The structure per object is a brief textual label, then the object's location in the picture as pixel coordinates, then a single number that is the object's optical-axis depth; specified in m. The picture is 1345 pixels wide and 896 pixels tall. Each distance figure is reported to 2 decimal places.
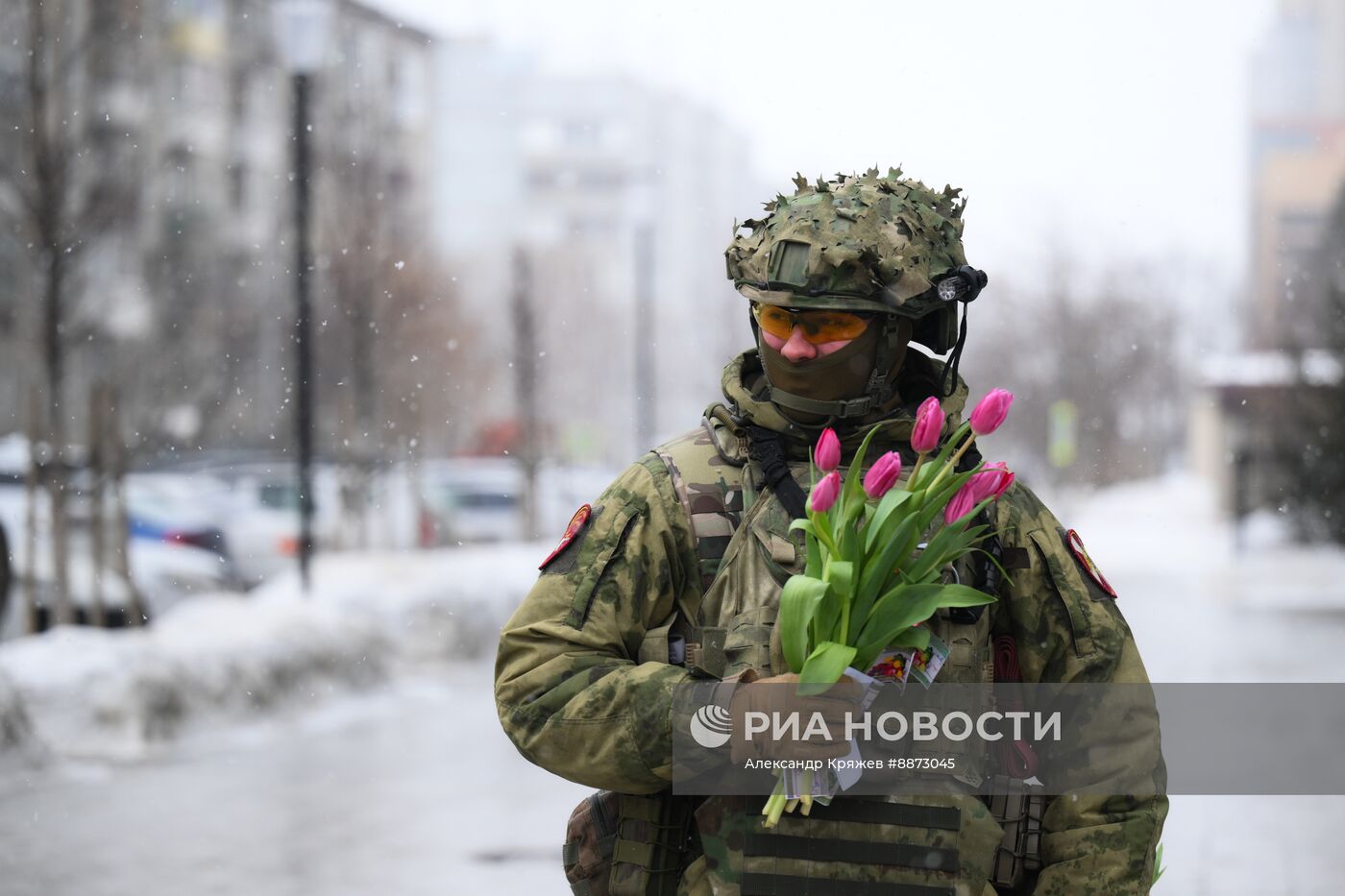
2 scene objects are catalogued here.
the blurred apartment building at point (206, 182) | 14.80
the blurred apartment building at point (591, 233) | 31.48
